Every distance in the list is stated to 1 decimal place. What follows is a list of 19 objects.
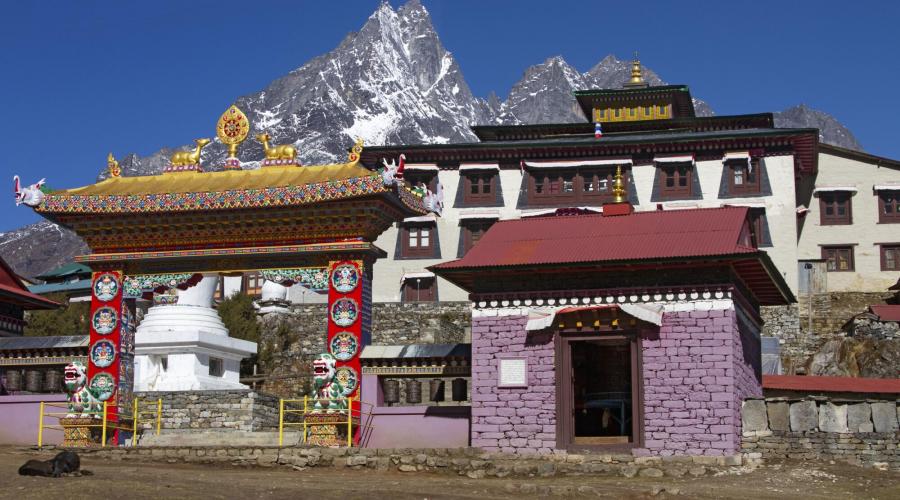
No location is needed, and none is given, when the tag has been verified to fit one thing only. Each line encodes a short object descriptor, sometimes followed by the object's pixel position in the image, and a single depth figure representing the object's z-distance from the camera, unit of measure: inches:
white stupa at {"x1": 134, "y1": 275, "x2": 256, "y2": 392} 1469.0
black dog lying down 909.8
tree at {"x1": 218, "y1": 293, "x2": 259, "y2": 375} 2098.9
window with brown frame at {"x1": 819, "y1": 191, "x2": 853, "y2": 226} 2573.8
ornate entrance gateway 1222.9
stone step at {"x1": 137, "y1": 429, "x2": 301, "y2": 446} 1272.1
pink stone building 1086.4
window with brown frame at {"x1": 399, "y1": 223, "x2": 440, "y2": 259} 2522.1
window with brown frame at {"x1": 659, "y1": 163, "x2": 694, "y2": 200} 2466.8
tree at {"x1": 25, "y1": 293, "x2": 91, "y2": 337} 2172.7
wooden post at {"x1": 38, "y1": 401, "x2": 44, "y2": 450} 1237.6
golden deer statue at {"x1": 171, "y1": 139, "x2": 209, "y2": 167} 1350.9
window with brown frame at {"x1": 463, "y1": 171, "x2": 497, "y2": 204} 2536.9
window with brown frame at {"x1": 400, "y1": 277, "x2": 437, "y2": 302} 2484.0
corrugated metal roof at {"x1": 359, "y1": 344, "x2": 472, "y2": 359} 1218.0
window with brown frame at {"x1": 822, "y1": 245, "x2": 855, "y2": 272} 2529.5
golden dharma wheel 1339.8
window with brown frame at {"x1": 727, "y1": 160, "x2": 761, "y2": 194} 2428.6
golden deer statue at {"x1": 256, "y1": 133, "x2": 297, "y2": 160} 1320.1
